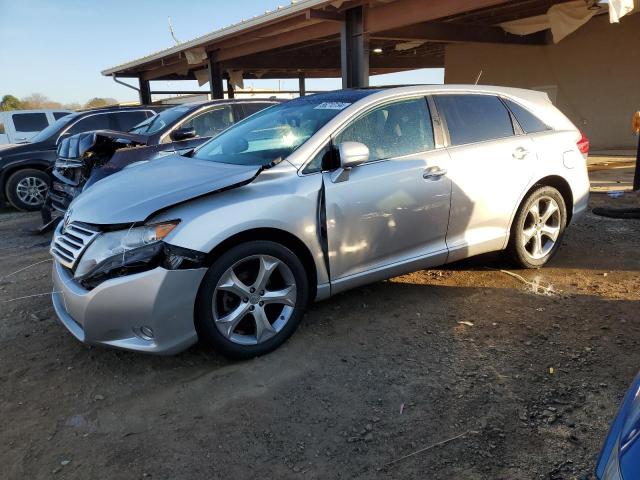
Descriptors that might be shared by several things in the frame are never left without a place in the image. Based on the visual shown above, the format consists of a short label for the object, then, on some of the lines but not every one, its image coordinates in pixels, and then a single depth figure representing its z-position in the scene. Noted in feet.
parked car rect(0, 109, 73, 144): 49.06
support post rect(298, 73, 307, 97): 76.77
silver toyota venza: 9.77
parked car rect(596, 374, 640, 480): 4.23
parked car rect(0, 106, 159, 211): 29.81
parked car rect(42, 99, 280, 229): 20.67
